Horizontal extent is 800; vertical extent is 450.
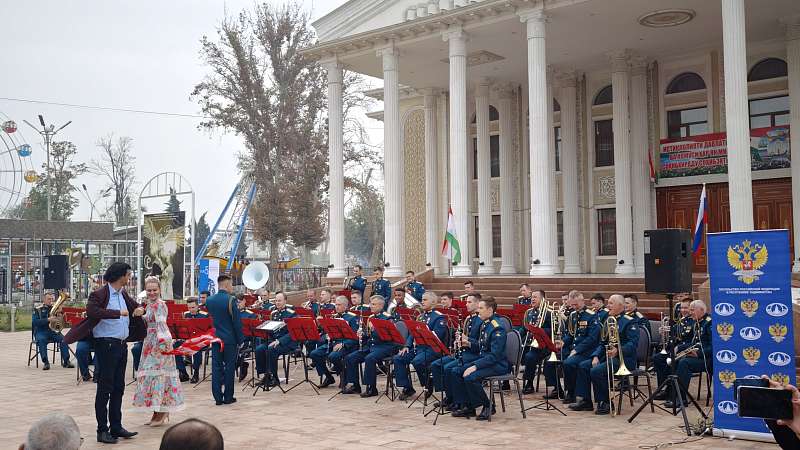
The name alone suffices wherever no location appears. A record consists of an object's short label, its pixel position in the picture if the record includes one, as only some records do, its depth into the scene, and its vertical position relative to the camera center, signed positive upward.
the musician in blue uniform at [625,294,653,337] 10.80 -0.81
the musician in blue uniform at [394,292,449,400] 11.92 -1.47
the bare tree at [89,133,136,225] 58.00 +6.36
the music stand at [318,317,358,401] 12.70 -1.15
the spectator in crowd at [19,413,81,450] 3.15 -0.69
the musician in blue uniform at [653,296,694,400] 10.90 -1.23
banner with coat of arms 8.54 -0.73
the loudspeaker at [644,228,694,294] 10.13 -0.15
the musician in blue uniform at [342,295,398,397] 12.48 -1.55
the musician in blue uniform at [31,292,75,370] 17.55 -1.38
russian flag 17.91 +0.58
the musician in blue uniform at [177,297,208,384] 14.85 -1.82
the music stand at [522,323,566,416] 11.14 -1.25
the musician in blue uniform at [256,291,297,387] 13.48 -1.54
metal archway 22.57 +1.49
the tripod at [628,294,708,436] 9.09 -1.74
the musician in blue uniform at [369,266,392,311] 20.45 -0.79
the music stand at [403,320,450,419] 10.93 -1.13
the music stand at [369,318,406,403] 11.99 -1.17
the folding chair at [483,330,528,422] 10.76 -1.31
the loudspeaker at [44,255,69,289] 23.05 -0.19
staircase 18.58 -0.89
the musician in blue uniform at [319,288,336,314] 15.23 -0.84
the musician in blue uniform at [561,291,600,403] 11.13 -1.28
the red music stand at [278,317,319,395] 12.78 -1.15
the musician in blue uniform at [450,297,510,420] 10.18 -1.44
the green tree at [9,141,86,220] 53.75 +5.57
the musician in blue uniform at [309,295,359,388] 13.05 -1.55
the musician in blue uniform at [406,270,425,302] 19.63 -0.77
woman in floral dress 10.09 -1.39
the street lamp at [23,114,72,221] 41.47 +7.03
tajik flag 23.05 +0.34
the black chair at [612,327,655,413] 10.33 -1.58
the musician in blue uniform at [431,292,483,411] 10.67 -1.39
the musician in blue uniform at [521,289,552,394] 12.65 -1.44
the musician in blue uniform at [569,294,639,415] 10.50 -1.46
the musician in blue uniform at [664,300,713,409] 10.62 -1.38
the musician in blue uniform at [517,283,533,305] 15.78 -0.84
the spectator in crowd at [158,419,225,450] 2.52 -0.57
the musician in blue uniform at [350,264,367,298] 19.86 -0.58
